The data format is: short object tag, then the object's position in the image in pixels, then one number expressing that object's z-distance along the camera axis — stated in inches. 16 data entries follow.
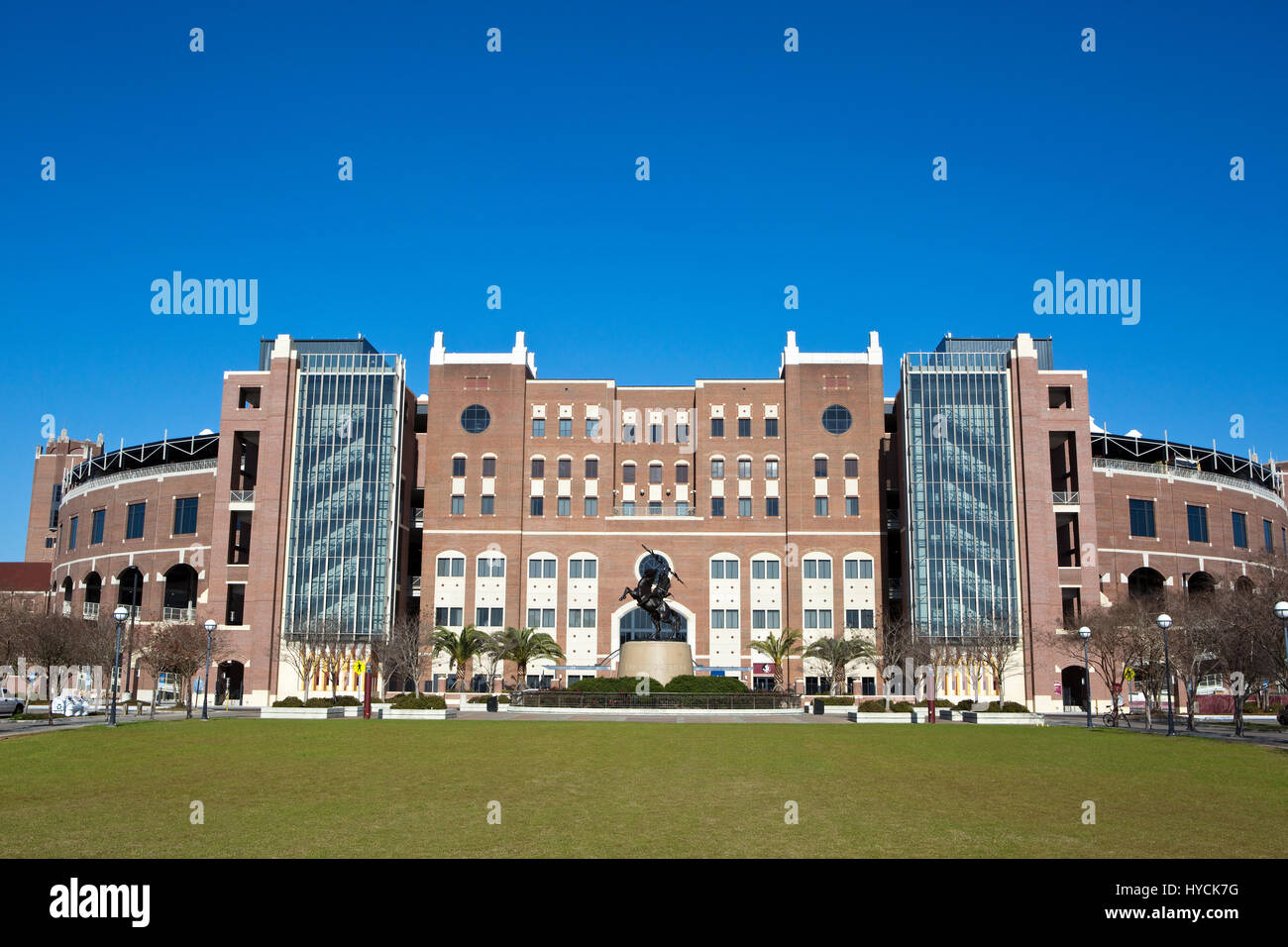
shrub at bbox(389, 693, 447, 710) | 2112.5
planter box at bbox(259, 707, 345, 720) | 2038.6
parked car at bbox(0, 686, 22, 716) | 2093.1
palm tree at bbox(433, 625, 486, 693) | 3021.7
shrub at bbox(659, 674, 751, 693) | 2253.8
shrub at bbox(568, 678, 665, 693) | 2283.7
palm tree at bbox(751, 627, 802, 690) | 3152.1
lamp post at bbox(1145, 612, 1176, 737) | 1585.9
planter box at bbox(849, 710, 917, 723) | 2068.2
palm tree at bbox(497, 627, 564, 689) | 3029.0
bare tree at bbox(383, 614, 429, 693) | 3034.0
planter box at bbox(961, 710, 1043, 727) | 2025.1
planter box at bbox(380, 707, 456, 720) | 2020.2
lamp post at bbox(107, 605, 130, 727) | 1640.3
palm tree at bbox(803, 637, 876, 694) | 3093.0
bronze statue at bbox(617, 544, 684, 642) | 2393.0
